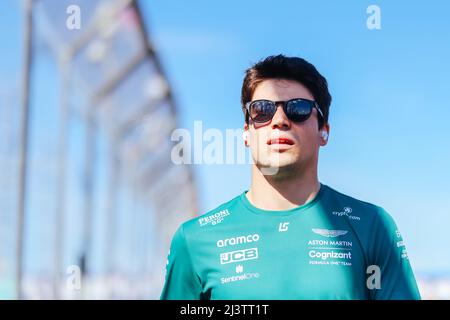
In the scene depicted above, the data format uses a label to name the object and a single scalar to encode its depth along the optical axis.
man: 4.98
